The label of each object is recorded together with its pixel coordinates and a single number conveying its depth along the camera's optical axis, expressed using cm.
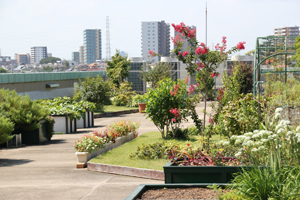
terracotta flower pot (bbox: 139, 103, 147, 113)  3205
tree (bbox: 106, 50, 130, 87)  4106
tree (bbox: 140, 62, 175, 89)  3778
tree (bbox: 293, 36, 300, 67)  1683
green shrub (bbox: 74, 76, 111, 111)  2986
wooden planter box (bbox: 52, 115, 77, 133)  1928
